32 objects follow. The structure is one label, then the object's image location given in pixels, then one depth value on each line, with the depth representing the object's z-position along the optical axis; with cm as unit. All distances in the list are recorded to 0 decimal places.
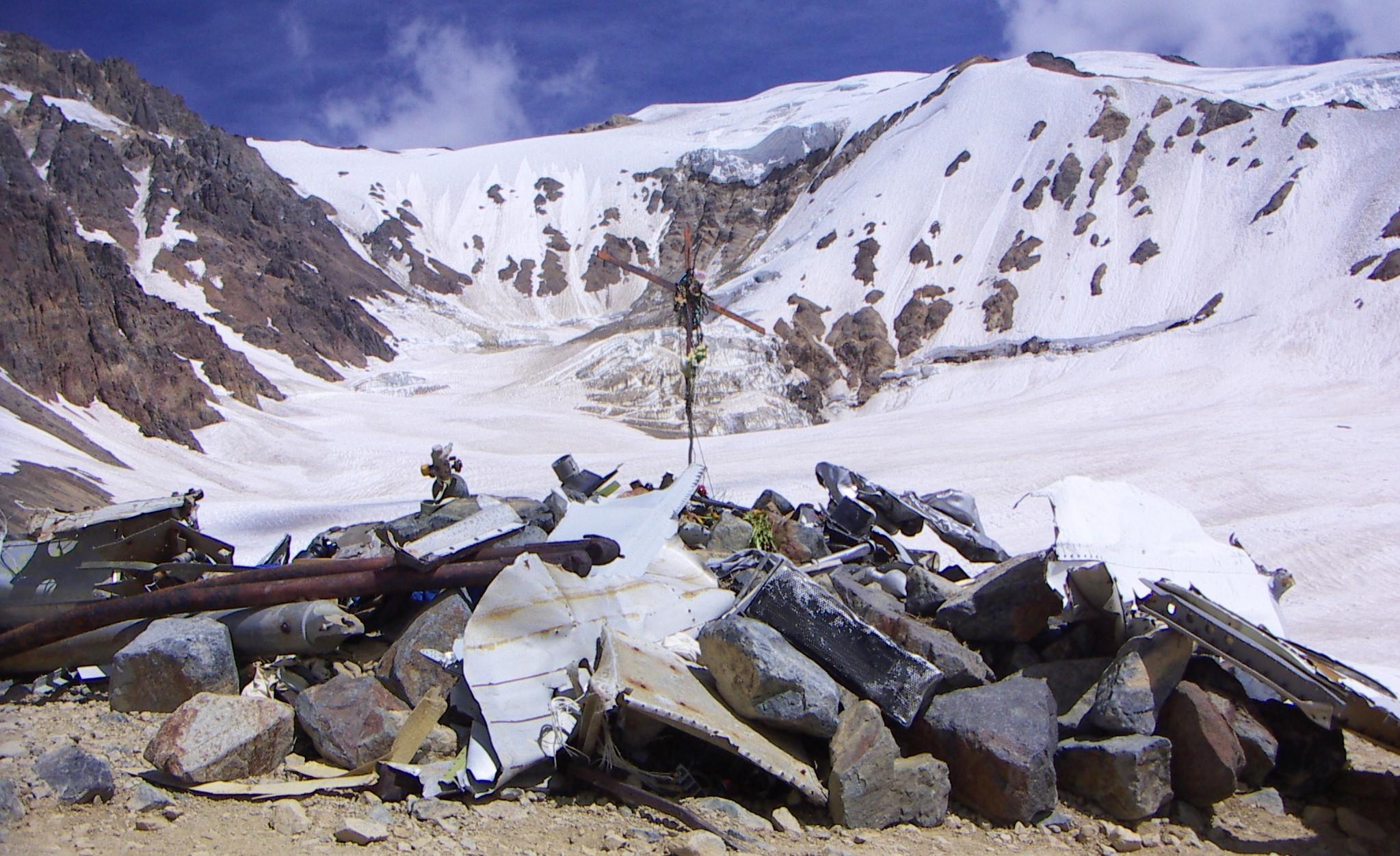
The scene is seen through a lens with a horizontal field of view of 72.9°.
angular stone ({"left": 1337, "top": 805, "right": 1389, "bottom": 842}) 467
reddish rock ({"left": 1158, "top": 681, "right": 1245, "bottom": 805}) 478
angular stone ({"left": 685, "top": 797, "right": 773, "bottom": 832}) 422
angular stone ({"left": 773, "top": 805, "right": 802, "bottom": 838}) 425
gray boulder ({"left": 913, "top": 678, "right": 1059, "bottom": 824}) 451
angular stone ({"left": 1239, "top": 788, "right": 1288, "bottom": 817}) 488
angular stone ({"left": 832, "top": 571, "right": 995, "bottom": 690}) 516
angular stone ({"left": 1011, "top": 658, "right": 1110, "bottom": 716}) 531
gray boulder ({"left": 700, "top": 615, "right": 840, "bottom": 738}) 454
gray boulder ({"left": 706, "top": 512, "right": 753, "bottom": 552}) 768
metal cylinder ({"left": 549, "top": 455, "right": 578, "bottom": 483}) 970
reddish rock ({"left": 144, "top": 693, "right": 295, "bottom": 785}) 427
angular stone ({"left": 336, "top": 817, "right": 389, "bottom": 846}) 380
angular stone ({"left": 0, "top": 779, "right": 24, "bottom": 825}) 364
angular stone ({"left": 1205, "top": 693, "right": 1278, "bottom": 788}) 498
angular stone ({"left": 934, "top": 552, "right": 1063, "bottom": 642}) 566
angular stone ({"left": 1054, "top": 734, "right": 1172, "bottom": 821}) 459
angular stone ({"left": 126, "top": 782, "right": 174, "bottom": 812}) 398
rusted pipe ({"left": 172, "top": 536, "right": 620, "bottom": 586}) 556
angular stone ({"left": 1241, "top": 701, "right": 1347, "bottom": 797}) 502
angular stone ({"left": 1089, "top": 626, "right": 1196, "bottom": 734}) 480
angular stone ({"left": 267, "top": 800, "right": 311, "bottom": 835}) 389
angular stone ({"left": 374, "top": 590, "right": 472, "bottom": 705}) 511
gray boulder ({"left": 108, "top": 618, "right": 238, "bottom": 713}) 509
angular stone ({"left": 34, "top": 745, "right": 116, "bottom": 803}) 395
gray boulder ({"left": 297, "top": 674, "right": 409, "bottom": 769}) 461
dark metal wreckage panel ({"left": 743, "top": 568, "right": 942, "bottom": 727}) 479
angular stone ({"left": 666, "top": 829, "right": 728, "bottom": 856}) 379
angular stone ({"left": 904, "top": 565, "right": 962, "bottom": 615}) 614
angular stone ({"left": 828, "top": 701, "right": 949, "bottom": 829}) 436
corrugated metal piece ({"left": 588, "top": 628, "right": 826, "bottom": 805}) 426
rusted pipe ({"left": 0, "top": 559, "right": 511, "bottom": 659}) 540
